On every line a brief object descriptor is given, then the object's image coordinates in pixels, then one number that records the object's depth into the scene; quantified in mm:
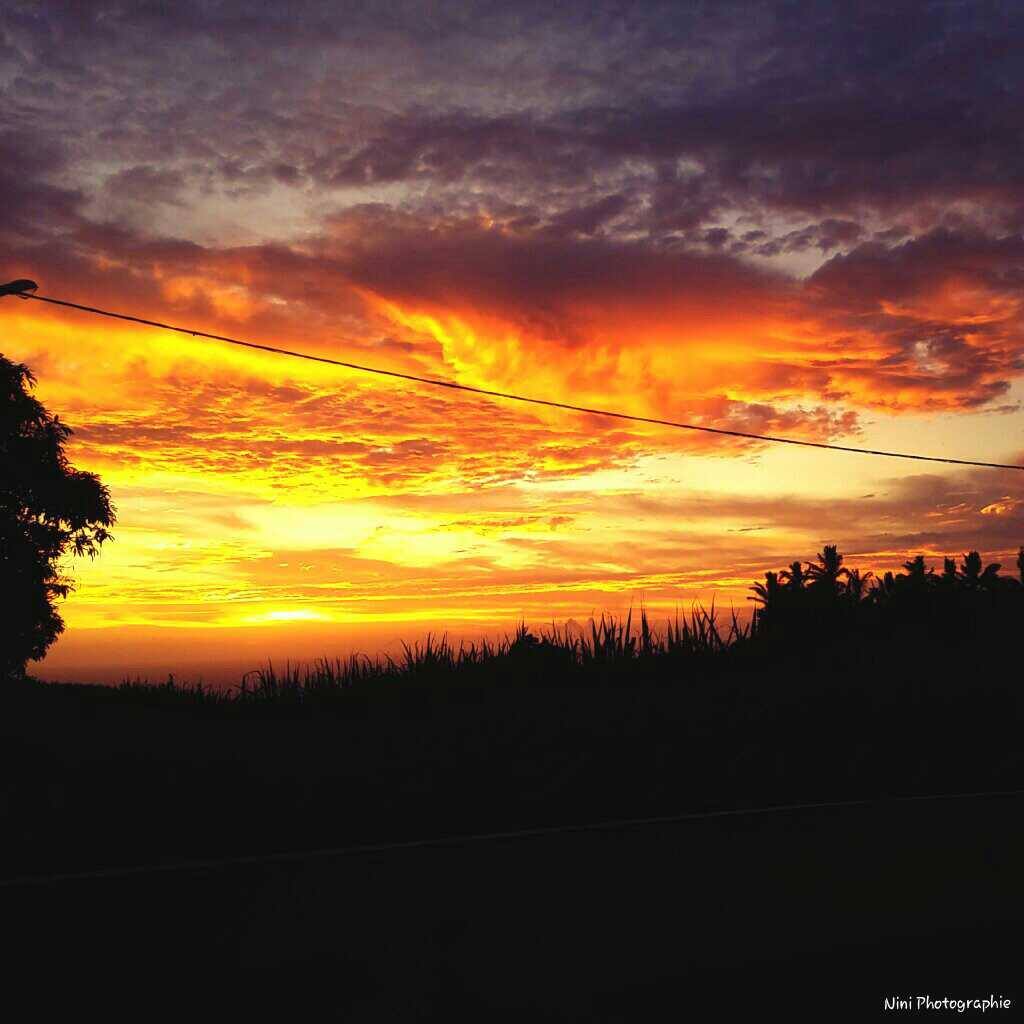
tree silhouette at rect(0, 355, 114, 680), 31828
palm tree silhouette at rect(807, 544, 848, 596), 65125
